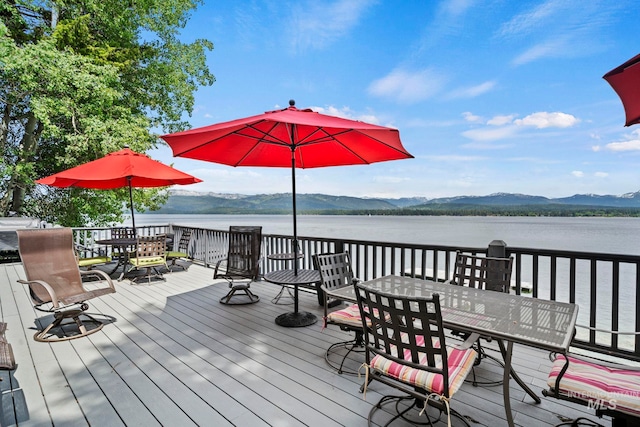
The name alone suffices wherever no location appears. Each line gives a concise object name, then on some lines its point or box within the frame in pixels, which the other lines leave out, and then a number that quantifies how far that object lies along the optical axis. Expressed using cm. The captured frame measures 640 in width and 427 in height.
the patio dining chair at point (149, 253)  625
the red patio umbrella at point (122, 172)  577
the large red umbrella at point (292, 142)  317
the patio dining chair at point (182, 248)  752
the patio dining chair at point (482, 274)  299
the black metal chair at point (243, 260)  505
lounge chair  368
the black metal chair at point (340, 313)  284
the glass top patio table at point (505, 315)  185
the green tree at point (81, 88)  930
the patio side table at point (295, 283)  385
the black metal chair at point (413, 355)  174
